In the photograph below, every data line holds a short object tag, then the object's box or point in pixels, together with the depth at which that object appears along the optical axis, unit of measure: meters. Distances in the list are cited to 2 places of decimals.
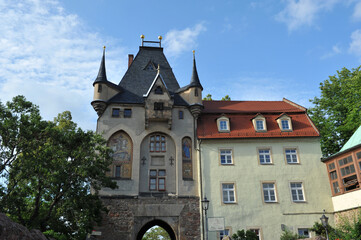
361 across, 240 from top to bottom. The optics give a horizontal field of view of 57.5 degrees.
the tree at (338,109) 27.75
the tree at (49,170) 16.23
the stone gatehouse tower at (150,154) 23.03
